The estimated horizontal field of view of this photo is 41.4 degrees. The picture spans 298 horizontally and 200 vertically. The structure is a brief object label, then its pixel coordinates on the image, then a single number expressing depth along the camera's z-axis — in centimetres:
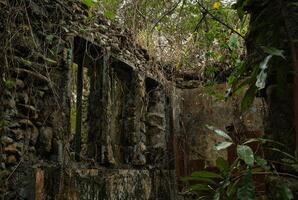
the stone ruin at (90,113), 340
